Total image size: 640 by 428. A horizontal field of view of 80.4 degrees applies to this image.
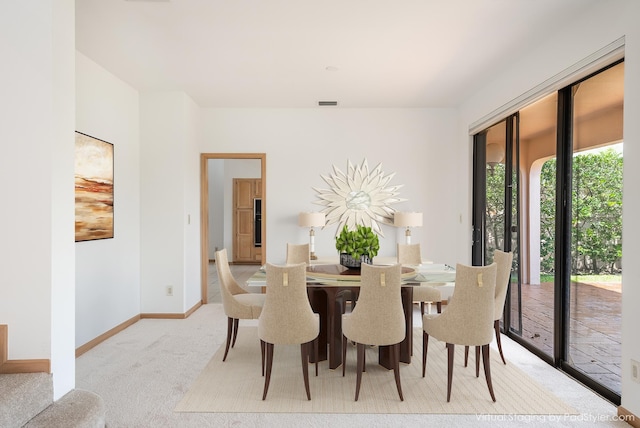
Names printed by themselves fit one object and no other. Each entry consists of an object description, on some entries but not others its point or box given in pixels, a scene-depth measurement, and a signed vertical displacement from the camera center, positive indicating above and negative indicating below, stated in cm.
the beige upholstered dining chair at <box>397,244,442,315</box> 461 -51
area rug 255 -132
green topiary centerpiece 344 -30
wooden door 949 -13
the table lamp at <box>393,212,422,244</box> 511 -9
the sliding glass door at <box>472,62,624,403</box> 276 -11
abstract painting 357 +24
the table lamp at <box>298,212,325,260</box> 508 -11
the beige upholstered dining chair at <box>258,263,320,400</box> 259 -71
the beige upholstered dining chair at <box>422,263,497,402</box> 255 -70
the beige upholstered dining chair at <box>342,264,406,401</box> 255 -70
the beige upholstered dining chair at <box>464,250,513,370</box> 315 -59
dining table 302 -72
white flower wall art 548 +23
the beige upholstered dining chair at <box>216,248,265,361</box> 335 -82
